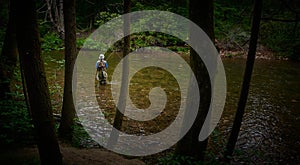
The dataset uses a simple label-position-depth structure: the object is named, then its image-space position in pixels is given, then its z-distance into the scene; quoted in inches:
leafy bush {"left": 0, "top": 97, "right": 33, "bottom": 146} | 237.0
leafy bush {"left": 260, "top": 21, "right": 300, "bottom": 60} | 996.3
